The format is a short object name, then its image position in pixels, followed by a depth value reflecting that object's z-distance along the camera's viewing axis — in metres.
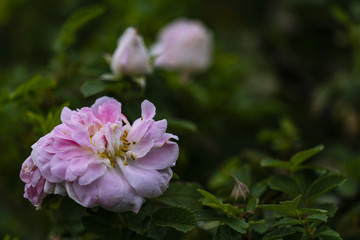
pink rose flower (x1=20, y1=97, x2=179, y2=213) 0.58
